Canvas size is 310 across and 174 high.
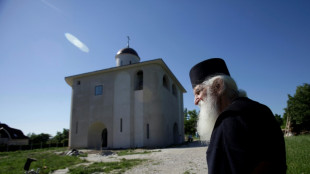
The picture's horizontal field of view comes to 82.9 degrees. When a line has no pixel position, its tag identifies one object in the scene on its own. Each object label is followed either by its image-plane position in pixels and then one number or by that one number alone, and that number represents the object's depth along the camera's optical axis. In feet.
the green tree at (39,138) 139.01
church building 64.34
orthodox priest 3.10
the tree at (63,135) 151.30
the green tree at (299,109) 100.68
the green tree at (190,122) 139.44
